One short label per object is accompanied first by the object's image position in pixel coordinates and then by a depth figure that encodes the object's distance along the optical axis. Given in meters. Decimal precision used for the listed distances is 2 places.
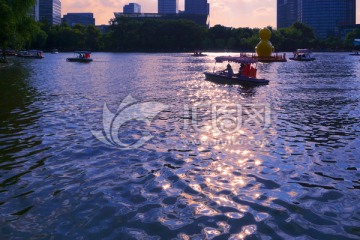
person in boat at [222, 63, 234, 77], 35.79
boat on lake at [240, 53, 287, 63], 77.30
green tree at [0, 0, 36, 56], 46.59
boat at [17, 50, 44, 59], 97.51
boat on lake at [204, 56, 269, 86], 34.12
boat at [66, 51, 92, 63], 78.19
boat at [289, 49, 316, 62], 82.00
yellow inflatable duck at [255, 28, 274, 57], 80.44
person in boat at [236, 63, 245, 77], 36.47
